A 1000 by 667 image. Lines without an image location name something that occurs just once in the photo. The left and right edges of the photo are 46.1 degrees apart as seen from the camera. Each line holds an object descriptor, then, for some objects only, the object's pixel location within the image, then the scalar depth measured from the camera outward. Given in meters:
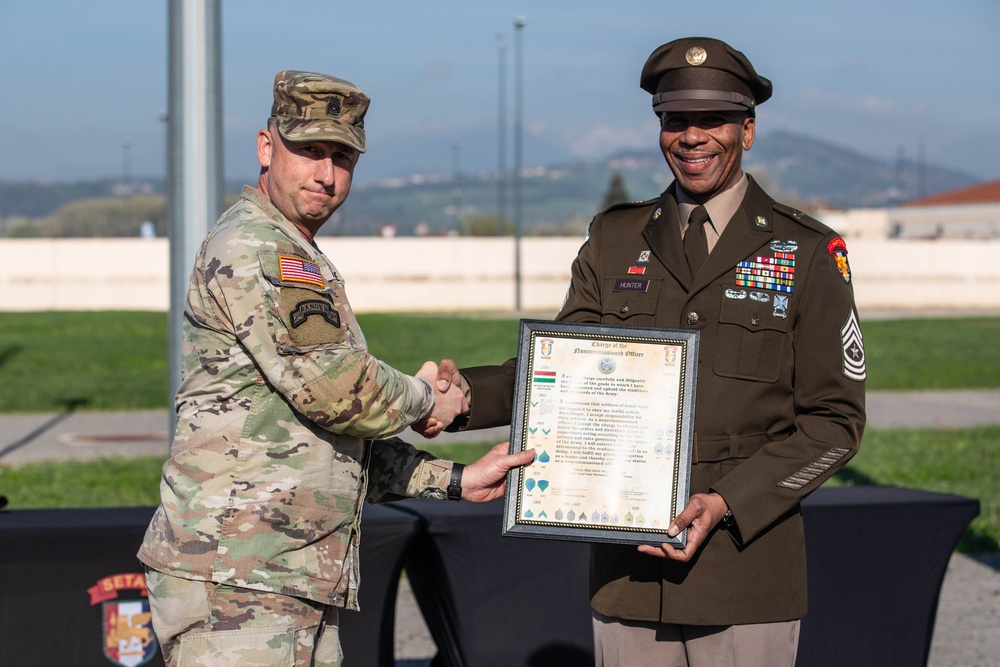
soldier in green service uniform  2.96
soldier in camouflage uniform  2.78
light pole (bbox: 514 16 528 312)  38.62
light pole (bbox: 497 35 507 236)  53.00
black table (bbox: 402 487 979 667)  4.60
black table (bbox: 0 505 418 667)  4.24
